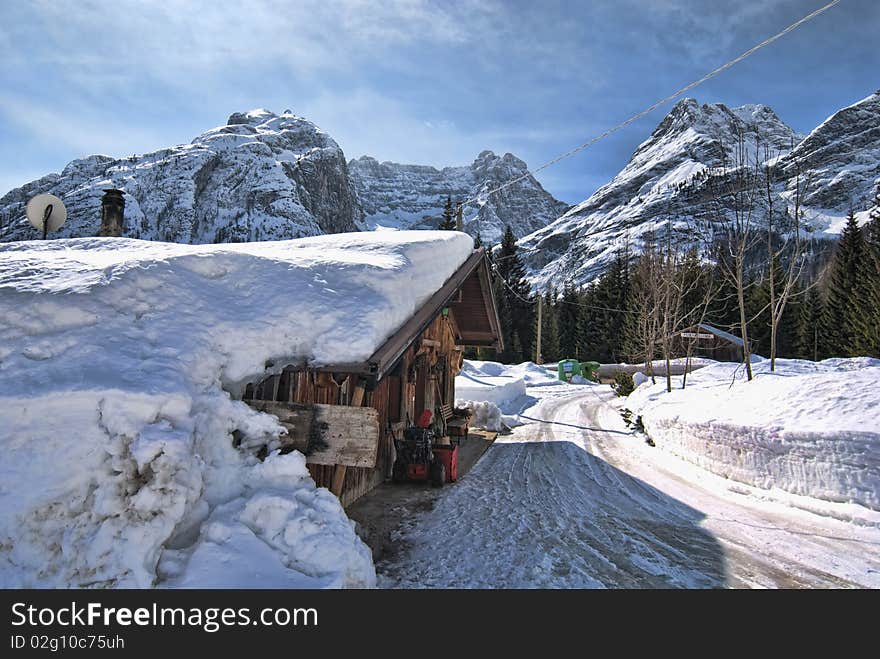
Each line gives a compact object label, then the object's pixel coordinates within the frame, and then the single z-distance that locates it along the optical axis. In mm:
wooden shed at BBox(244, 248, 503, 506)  5117
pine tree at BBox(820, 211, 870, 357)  28422
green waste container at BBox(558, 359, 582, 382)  36172
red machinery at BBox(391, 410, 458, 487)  8609
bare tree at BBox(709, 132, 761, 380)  13433
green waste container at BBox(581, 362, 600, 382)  38781
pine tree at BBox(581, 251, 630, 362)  48625
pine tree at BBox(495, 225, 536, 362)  48812
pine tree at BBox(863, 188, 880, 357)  22459
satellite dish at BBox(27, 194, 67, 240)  9953
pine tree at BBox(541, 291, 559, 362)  51406
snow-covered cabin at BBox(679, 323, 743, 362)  39688
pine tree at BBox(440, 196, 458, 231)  24806
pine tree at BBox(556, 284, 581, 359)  54750
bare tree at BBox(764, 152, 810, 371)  13052
